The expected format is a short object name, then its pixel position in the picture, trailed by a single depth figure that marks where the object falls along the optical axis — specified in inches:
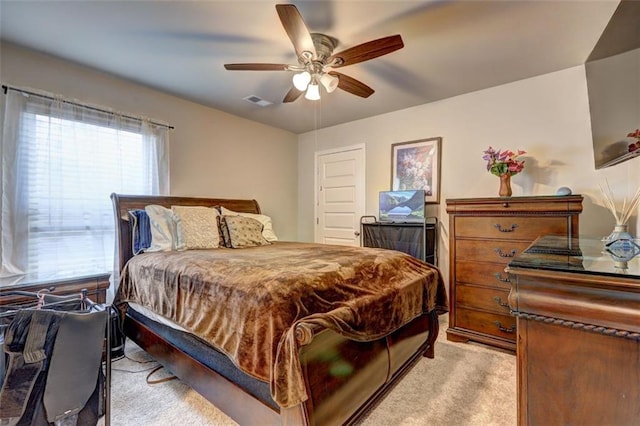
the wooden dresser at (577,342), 27.3
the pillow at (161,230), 104.6
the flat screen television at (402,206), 138.6
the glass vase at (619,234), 58.5
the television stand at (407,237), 132.9
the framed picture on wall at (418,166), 143.6
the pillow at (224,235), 120.7
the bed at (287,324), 51.2
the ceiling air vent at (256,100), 136.5
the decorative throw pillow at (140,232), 106.3
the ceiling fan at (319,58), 70.7
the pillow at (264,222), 138.3
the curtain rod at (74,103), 92.5
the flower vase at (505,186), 108.5
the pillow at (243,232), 121.3
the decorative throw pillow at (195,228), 110.1
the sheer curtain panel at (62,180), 93.2
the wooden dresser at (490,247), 91.6
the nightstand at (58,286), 76.6
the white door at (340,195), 173.3
